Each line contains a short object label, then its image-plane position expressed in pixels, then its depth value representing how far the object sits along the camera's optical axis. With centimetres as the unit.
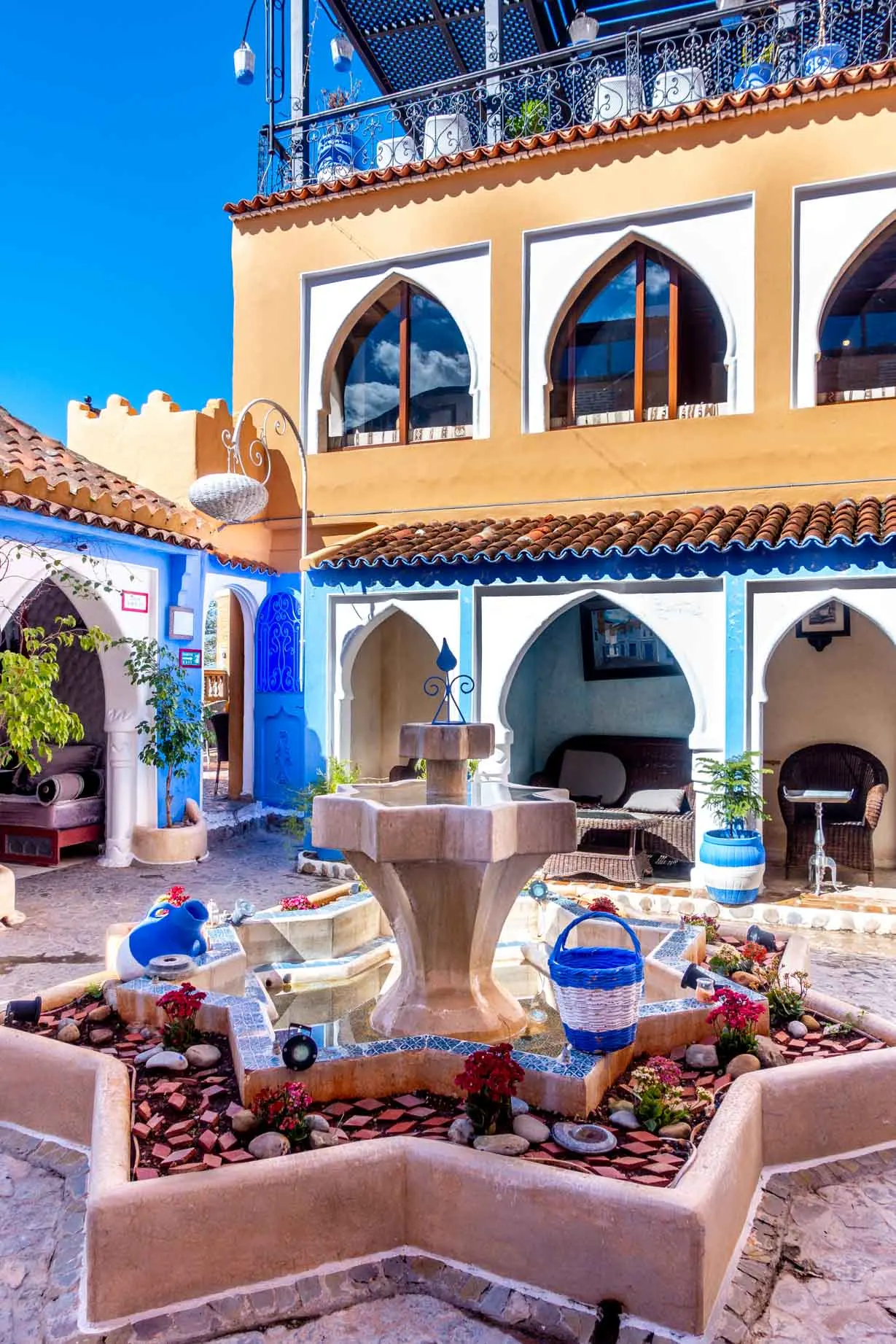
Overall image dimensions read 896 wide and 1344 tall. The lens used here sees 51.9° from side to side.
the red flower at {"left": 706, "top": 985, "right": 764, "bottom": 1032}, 406
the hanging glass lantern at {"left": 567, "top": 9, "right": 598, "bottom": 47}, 1159
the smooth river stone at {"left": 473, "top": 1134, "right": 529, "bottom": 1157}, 320
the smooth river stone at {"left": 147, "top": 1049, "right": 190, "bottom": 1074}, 397
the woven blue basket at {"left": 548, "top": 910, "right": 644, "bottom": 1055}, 383
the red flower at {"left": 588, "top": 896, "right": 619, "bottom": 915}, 578
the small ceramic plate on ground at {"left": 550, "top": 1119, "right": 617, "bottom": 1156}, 330
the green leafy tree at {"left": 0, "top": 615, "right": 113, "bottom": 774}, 625
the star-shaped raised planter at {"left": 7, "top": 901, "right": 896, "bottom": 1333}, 272
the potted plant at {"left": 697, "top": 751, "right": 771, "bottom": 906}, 739
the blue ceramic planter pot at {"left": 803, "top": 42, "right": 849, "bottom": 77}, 956
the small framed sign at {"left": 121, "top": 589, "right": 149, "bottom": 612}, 909
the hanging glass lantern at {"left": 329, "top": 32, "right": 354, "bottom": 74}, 1257
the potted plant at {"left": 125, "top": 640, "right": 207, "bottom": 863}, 918
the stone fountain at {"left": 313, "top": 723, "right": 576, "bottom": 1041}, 427
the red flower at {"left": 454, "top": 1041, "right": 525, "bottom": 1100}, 335
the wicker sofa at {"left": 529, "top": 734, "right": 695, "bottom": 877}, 1001
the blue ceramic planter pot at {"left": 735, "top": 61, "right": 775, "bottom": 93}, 981
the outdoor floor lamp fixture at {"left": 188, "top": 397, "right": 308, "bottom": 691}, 907
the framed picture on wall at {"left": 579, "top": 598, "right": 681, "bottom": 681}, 1038
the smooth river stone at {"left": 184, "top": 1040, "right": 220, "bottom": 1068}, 404
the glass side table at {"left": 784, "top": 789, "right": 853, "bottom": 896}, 768
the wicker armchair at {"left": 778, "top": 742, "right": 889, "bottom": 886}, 826
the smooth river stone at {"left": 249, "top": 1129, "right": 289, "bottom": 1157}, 319
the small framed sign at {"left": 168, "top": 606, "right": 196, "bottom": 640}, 962
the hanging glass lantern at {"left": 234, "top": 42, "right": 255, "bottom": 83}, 1181
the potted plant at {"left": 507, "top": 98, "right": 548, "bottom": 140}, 1062
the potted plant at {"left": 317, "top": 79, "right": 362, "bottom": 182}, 1130
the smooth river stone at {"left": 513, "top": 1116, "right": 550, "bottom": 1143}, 336
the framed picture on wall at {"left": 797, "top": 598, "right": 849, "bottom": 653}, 940
